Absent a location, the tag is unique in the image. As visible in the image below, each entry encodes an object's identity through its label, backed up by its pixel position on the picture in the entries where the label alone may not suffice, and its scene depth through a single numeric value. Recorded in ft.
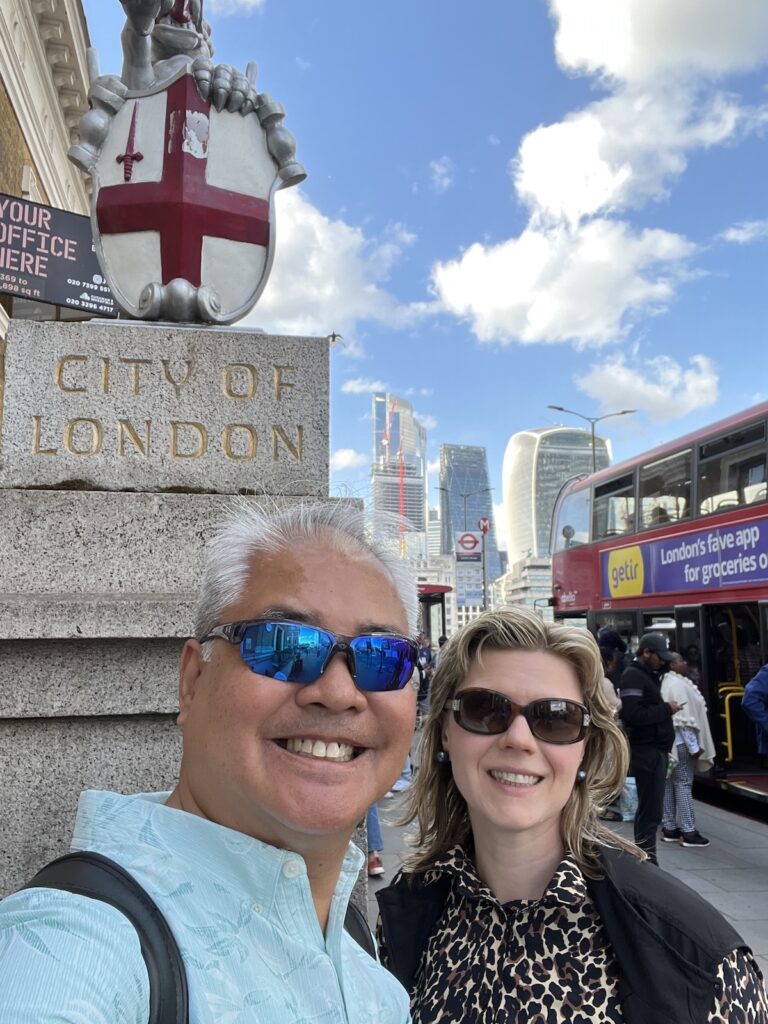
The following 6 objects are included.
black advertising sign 31.22
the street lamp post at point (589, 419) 99.19
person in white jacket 23.88
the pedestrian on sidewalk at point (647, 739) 19.94
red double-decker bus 29.01
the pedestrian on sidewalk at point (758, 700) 20.84
